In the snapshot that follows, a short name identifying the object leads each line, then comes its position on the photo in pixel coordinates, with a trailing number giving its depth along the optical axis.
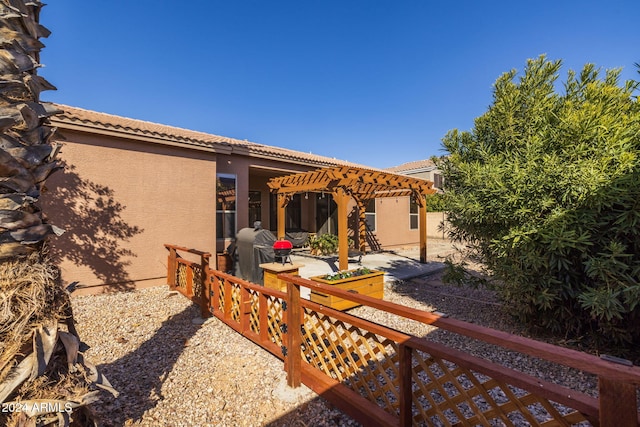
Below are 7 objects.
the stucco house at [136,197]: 5.79
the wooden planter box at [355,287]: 5.01
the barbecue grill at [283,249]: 5.28
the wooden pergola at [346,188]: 7.36
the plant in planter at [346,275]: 5.41
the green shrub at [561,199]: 3.12
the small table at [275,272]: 5.00
